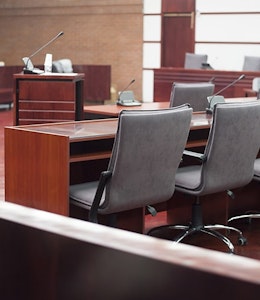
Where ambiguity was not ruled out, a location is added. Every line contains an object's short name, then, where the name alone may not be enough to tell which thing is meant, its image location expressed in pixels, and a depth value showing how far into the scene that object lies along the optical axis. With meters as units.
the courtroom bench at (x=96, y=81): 13.00
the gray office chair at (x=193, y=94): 5.56
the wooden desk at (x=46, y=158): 3.37
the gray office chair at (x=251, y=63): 11.04
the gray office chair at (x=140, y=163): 3.13
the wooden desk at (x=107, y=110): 5.62
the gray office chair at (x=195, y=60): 11.46
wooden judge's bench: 9.77
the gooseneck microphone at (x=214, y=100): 4.88
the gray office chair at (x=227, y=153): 3.56
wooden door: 13.16
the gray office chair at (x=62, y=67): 11.00
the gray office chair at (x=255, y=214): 4.21
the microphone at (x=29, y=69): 6.06
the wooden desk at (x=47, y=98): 5.82
